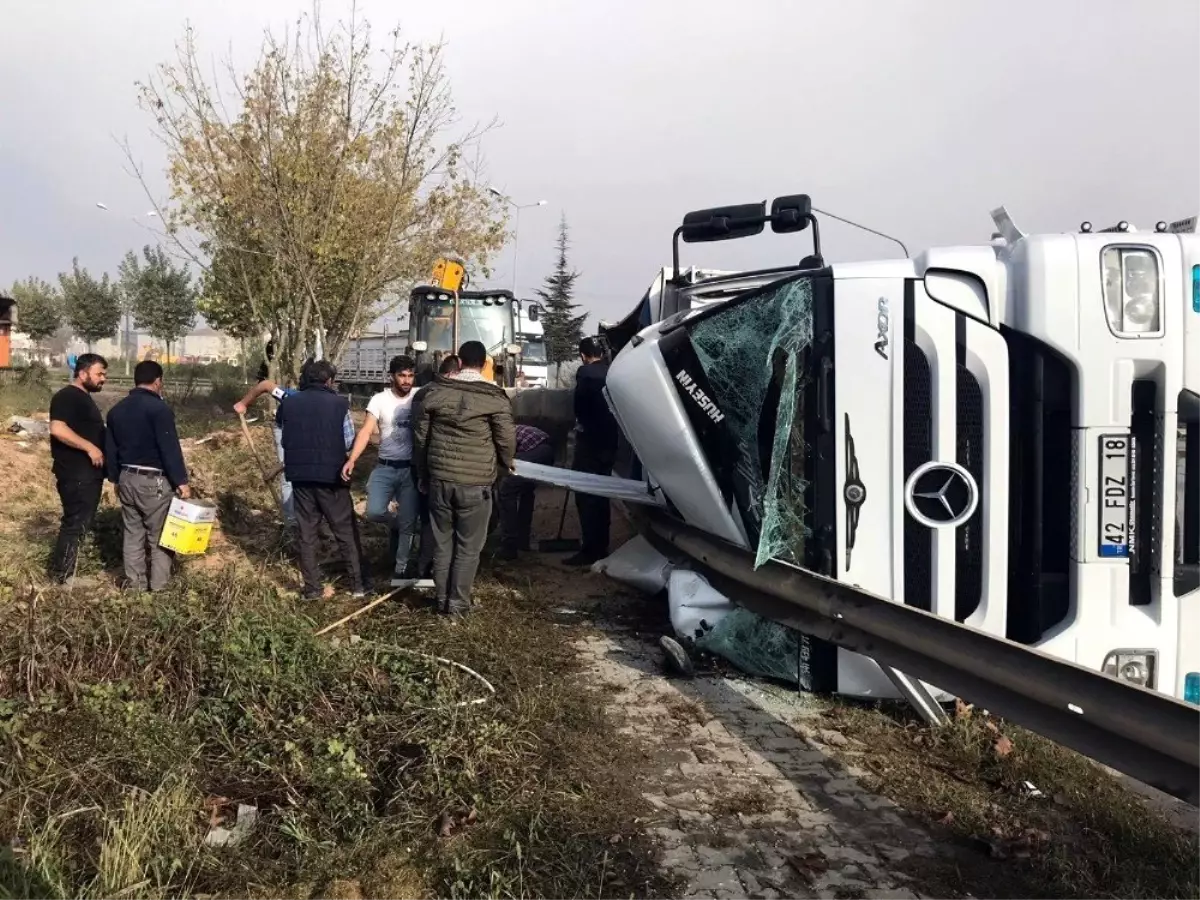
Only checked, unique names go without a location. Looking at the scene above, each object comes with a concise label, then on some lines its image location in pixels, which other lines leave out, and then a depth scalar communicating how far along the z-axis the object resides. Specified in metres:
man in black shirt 6.38
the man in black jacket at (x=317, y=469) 6.15
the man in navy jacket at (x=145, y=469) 5.98
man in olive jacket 5.73
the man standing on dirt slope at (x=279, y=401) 6.89
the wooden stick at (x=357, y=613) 5.07
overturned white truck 3.52
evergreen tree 51.59
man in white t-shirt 6.81
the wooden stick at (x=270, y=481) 7.95
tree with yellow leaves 13.04
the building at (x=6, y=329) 20.58
